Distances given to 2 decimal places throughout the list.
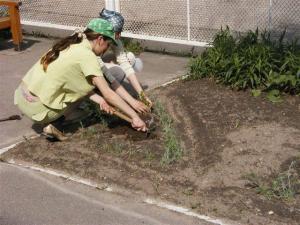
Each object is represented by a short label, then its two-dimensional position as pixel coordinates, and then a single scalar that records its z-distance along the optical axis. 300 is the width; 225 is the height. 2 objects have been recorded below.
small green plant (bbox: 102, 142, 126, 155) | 4.93
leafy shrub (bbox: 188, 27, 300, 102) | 5.89
